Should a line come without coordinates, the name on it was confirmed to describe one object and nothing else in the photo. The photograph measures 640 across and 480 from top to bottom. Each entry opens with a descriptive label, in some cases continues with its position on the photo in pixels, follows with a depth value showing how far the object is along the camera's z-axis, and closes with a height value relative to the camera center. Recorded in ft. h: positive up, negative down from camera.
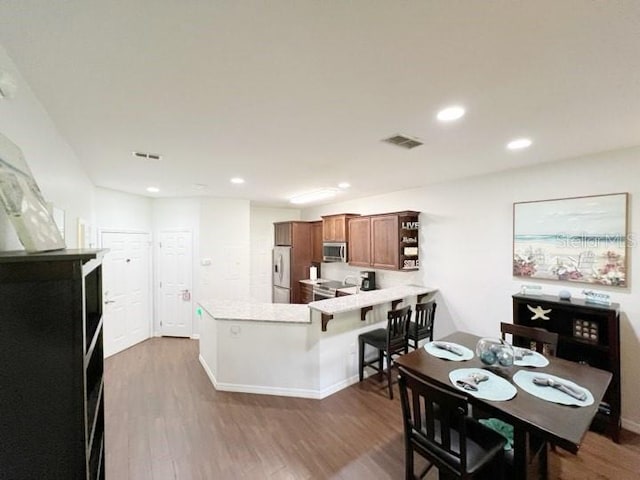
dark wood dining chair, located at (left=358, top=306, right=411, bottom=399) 10.48 -4.12
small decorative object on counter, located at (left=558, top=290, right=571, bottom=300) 9.30 -1.94
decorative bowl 7.04 -2.98
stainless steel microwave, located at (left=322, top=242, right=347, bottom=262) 18.24 -0.93
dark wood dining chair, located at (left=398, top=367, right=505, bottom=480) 5.11 -4.27
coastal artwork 8.75 -0.04
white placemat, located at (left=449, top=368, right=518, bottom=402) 5.81 -3.34
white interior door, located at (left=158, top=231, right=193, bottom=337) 17.38 -2.92
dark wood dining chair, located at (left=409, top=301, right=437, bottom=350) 11.48 -3.72
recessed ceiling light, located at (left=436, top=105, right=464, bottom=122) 5.92 +2.81
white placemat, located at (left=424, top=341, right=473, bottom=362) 7.73 -3.35
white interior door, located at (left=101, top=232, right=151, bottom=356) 14.70 -3.01
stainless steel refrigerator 21.16 -2.87
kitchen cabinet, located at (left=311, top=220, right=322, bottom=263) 21.43 -0.23
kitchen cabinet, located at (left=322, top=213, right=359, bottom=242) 18.06 +0.73
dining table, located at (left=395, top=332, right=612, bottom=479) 4.86 -3.35
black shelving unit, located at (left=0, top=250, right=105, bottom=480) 2.70 -1.33
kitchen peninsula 10.43 -4.34
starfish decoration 9.67 -2.64
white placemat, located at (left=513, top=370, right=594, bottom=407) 5.56 -3.32
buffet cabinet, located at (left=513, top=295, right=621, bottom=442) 8.20 -3.07
